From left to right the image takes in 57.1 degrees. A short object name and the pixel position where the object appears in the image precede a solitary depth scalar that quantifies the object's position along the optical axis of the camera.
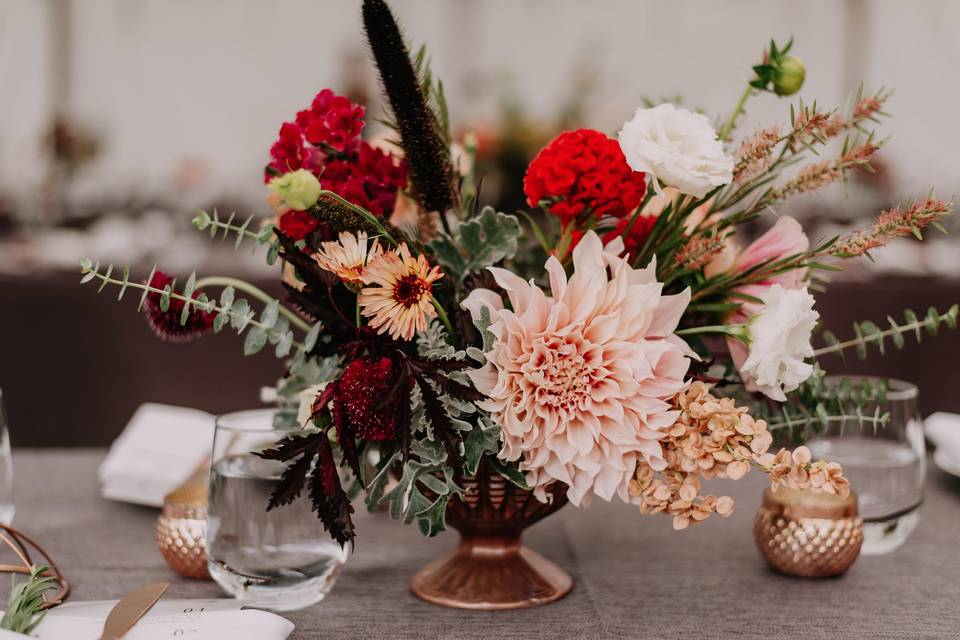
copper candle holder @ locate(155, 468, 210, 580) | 0.75
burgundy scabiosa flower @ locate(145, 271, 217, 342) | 0.66
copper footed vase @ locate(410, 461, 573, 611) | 0.69
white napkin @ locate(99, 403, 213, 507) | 0.98
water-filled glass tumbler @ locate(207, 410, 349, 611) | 0.67
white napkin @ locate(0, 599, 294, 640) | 0.57
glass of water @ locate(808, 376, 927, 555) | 0.84
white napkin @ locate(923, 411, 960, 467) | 1.05
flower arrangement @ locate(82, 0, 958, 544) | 0.59
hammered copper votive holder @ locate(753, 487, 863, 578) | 0.76
